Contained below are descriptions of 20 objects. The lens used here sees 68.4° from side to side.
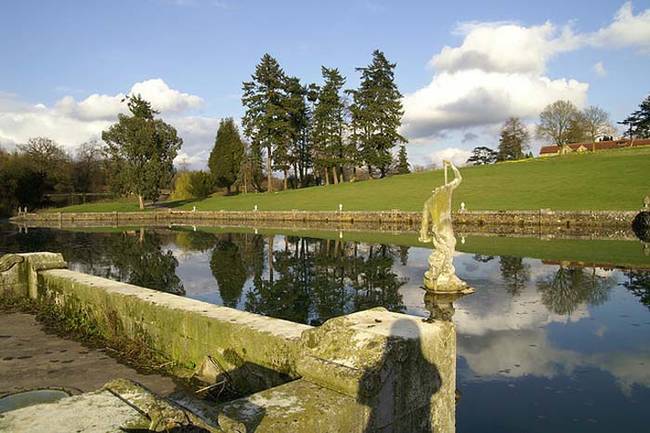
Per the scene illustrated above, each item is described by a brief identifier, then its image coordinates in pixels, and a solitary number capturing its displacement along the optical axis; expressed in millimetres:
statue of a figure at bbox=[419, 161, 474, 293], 12508
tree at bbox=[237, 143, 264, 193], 72938
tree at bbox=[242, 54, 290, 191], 64375
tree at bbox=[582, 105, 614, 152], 79562
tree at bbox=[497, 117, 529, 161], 85250
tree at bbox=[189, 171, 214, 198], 71062
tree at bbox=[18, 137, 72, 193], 65562
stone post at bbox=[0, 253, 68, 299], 8805
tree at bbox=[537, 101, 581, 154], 78375
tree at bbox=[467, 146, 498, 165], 90688
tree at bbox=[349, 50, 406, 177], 64125
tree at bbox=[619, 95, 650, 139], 76062
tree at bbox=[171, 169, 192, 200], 71875
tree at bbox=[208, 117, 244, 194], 72750
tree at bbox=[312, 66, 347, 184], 66125
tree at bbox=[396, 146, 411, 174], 75875
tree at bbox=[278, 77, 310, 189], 66438
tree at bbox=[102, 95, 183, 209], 54656
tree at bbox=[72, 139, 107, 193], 73831
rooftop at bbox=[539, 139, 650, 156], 80706
